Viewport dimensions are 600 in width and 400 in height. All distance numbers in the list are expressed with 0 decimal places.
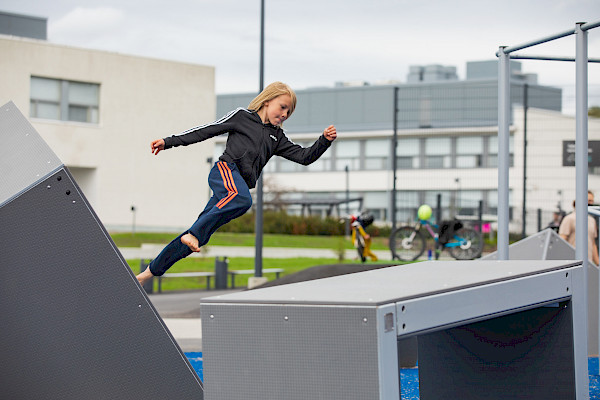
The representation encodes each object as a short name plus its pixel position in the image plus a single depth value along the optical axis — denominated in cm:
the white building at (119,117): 3200
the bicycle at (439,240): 1902
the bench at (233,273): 1903
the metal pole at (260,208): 1633
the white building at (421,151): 1986
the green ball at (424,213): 1953
